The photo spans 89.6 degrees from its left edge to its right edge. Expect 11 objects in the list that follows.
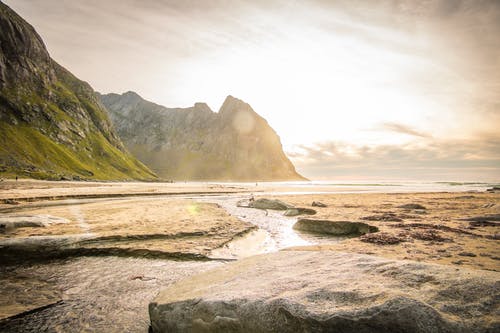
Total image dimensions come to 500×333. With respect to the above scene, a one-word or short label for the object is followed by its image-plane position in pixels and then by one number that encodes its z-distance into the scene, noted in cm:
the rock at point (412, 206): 2875
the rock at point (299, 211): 2644
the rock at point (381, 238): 1315
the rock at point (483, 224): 1730
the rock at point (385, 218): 2073
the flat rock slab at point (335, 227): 1751
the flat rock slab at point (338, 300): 377
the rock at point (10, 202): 3048
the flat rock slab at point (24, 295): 673
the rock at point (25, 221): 1500
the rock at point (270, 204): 3054
